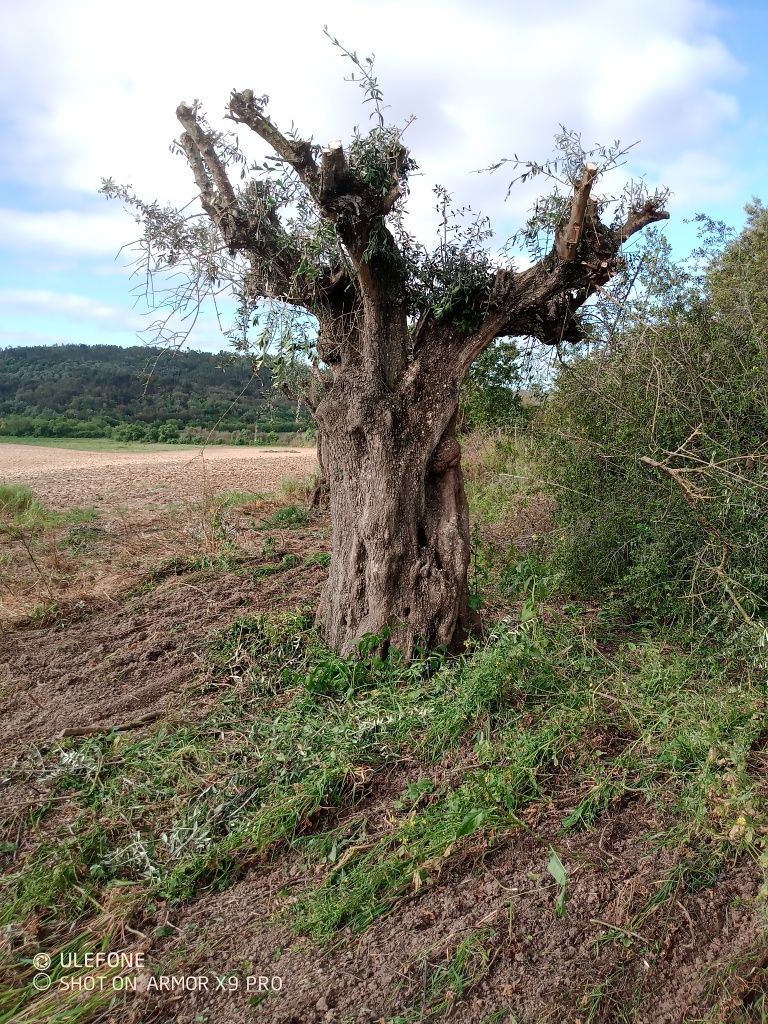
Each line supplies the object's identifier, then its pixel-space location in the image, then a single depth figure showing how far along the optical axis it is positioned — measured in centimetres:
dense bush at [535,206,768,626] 489
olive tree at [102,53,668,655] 489
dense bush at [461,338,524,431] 699
